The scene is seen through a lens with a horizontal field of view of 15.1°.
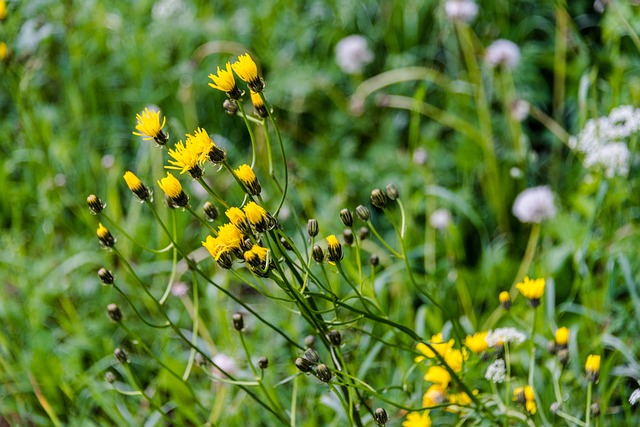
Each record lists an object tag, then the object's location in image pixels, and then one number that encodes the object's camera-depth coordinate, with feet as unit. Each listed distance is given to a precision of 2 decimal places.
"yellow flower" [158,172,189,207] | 5.75
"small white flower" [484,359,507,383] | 6.45
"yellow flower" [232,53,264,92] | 5.76
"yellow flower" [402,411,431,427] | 6.50
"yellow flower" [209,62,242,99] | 5.81
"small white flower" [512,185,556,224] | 7.26
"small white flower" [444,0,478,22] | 7.50
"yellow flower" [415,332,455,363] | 6.57
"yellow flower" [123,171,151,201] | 6.10
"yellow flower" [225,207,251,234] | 5.50
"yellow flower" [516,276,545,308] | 6.47
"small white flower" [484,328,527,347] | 6.51
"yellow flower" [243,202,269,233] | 5.40
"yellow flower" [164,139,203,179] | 5.64
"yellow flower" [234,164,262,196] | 5.79
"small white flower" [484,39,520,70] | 7.48
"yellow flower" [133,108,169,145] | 5.85
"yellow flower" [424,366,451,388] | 6.56
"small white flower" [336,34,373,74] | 7.82
